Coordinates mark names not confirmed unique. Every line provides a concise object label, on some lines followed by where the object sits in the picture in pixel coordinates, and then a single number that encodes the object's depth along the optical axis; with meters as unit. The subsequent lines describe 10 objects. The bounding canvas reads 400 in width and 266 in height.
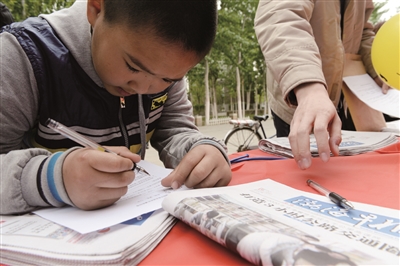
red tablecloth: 0.30
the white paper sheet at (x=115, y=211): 0.35
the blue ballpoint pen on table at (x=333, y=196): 0.40
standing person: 0.56
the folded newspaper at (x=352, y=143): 0.74
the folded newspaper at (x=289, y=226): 0.25
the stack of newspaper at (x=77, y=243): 0.27
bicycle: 3.29
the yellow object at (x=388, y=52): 0.90
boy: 0.40
